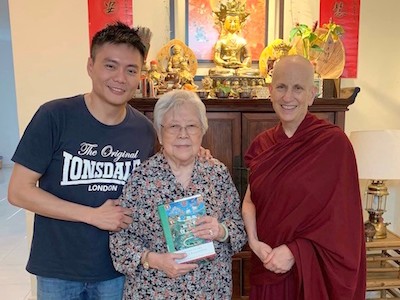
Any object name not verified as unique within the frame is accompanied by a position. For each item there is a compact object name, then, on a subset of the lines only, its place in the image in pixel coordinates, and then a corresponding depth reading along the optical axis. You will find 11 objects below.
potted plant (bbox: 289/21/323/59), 2.04
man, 1.13
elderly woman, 1.13
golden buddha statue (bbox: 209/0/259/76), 2.14
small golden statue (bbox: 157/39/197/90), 2.12
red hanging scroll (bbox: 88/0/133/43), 2.23
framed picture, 2.29
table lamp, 1.95
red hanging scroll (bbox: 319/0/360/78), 2.34
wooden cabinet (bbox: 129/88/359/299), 1.89
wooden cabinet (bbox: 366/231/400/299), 1.97
